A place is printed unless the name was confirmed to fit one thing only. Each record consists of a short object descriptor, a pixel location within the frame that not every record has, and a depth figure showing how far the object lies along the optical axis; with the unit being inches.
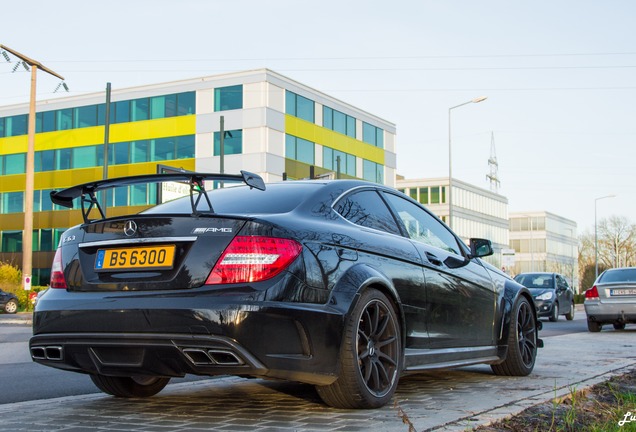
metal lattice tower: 5068.9
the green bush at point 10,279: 1426.6
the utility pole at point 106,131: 1003.6
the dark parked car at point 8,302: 1215.6
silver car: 677.3
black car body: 173.5
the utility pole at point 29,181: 1199.3
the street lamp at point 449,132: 1592.0
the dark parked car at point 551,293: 998.1
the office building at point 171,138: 1934.1
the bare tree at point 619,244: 3786.9
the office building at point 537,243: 4170.8
